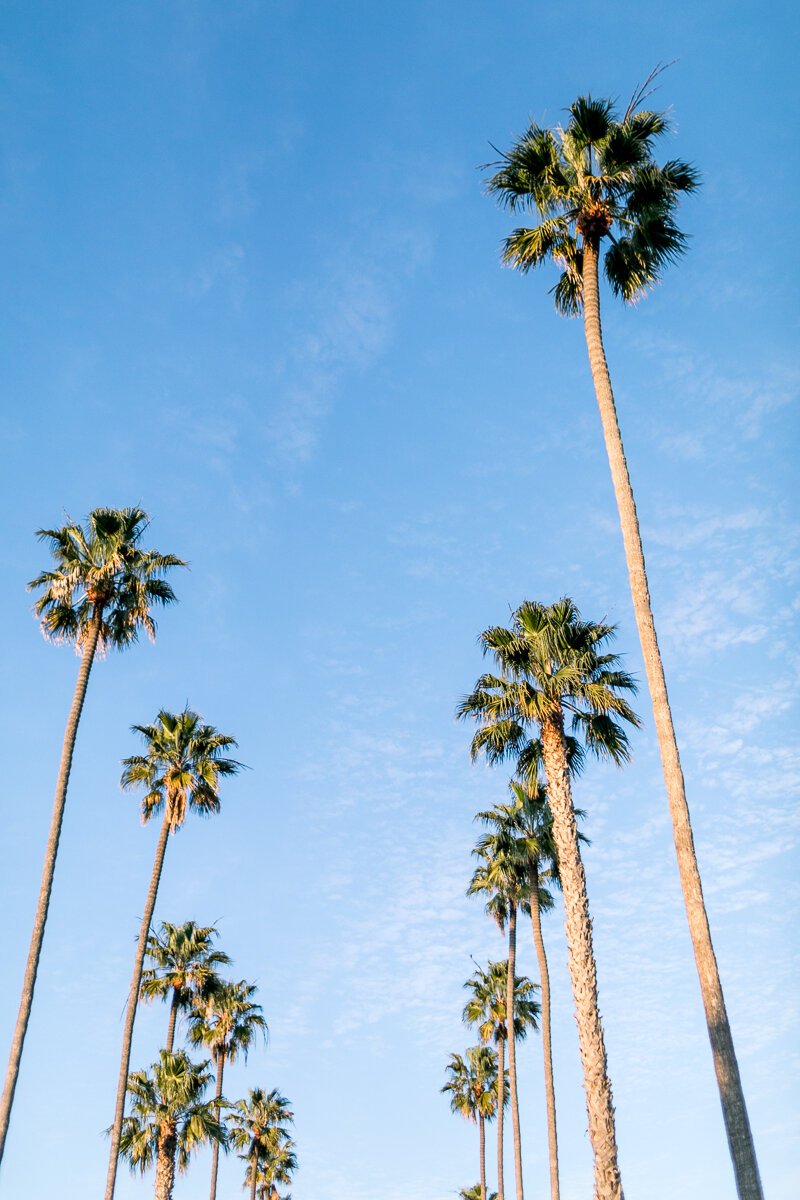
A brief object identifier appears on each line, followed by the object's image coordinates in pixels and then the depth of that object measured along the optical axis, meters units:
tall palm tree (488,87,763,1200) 19.64
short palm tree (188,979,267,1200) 43.84
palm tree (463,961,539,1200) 44.97
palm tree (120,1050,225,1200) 33.09
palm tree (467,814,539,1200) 35.69
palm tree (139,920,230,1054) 38.22
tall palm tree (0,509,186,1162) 27.23
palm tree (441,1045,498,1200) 52.16
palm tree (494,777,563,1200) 33.50
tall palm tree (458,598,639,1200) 20.52
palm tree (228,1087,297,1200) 56.30
